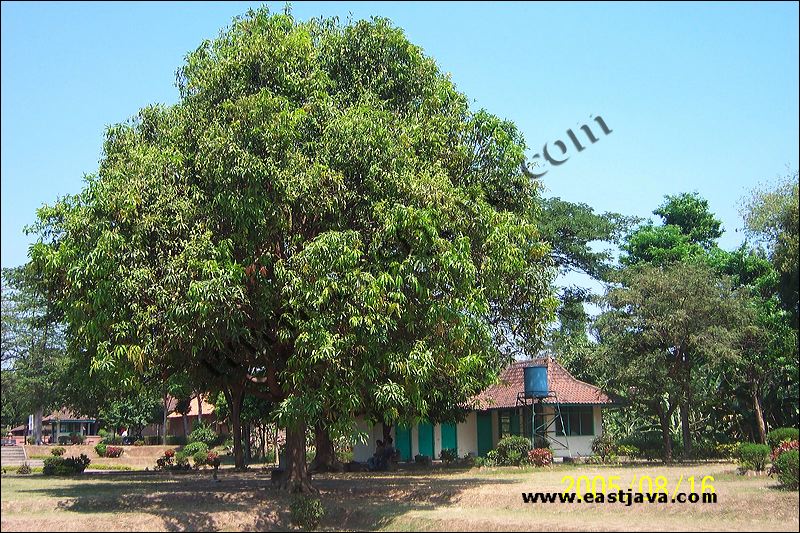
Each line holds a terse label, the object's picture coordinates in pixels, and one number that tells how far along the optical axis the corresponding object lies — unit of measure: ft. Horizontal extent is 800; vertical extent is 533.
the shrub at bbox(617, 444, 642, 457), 117.80
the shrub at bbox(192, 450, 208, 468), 124.67
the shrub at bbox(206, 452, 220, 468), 95.02
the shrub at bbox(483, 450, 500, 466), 107.55
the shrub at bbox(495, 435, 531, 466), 106.83
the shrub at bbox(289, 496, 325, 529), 57.36
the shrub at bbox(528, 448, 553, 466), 103.40
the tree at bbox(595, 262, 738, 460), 98.98
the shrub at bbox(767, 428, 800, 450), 67.01
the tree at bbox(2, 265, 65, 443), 116.26
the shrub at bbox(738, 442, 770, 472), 71.97
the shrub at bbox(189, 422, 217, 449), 172.35
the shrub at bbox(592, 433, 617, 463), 116.16
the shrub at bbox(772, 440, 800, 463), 60.49
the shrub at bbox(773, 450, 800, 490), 55.21
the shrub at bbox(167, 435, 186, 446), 193.57
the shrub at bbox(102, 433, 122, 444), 192.65
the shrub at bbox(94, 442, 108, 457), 158.29
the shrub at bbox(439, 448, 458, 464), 114.32
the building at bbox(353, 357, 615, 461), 121.08
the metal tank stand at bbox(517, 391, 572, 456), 117.80
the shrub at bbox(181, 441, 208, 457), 145.81
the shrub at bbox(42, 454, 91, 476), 109.40
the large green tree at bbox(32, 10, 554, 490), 56.24
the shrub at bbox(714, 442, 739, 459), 107.96
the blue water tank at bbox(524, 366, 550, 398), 113.50
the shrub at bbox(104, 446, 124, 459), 154.71
